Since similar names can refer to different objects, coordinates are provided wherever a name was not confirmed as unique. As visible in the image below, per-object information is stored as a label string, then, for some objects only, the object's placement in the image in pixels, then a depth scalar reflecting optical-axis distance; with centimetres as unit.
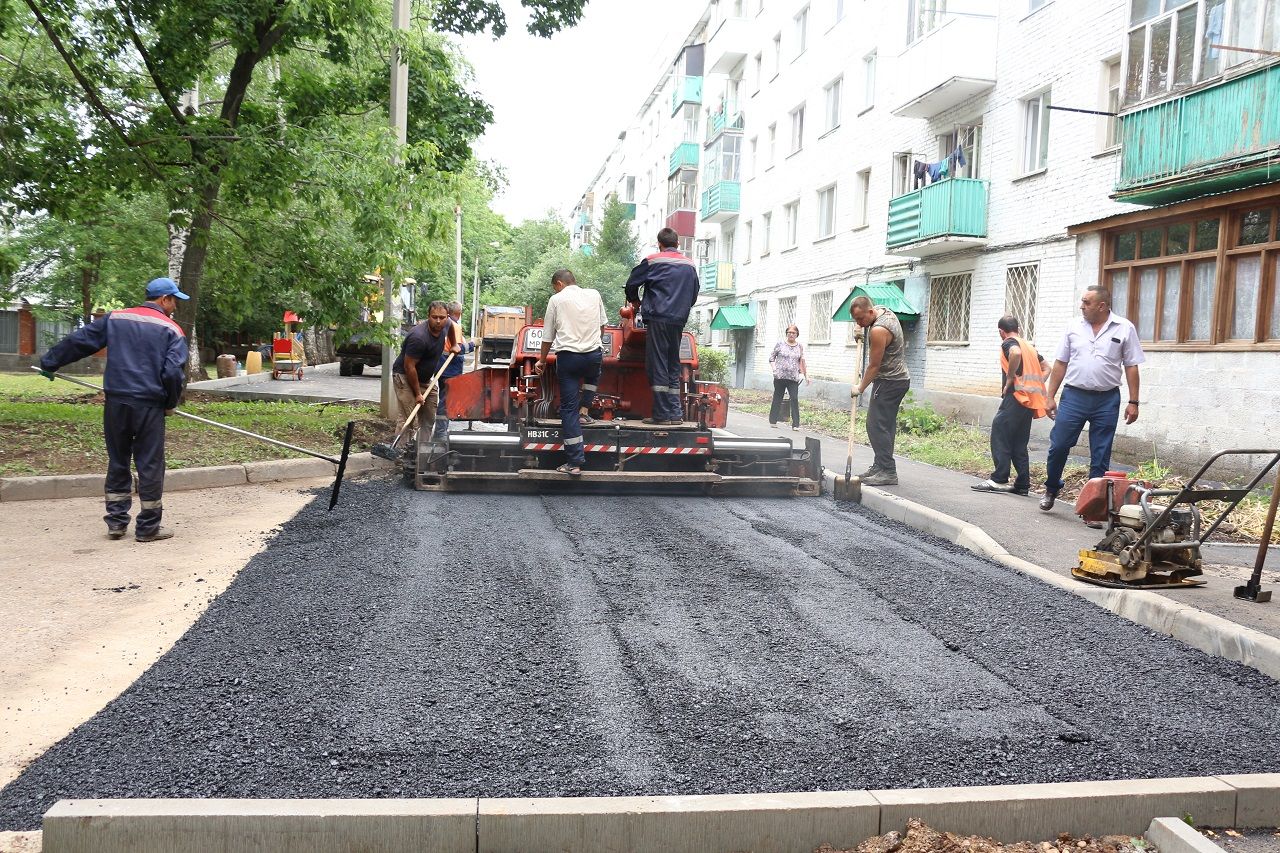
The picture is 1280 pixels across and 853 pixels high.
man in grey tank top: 926
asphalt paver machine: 910
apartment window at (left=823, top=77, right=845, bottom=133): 2573
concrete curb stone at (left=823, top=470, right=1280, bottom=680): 443
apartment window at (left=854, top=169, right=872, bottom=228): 2363
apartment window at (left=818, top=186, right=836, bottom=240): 2583
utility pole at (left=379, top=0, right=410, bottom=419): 1297
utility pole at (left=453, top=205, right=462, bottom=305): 4850
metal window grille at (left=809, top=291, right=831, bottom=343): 2534
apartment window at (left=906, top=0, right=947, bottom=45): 1877
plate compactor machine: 546
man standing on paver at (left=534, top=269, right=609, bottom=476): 904
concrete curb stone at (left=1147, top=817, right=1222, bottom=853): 277
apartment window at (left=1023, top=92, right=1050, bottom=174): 1659
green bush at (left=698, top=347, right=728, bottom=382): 3144
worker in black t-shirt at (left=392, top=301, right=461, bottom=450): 1070
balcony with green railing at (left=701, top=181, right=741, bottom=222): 3431
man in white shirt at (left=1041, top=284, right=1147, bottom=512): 796
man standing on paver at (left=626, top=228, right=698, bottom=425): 928
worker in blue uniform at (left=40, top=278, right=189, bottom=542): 664
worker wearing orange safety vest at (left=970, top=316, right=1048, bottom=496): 939
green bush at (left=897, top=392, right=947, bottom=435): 1677
